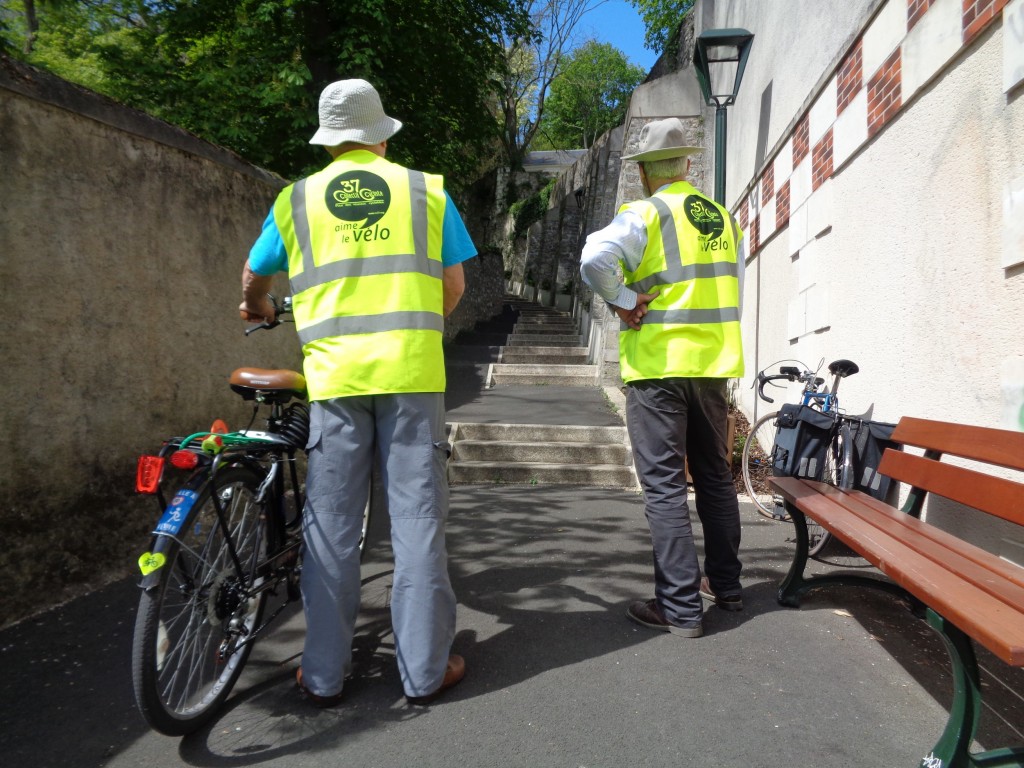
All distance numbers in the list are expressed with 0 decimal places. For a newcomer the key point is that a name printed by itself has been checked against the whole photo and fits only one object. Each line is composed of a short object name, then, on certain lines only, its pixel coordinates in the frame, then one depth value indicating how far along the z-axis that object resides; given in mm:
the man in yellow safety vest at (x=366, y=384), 2383
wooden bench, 1841
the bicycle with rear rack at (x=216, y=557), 2123
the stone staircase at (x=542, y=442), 5934
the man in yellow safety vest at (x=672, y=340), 2932
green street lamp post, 6707
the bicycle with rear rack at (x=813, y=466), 3784
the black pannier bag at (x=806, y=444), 3859
